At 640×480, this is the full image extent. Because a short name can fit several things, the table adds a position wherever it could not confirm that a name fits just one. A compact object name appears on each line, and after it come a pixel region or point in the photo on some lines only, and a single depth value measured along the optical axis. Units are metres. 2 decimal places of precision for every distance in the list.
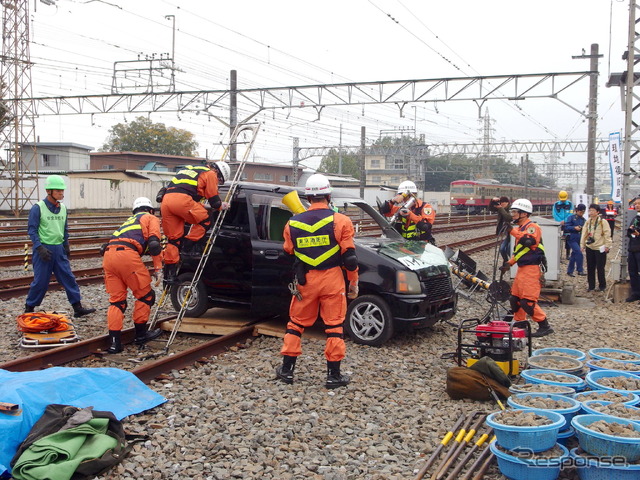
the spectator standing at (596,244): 12.34
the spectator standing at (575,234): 14.88
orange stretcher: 6.89
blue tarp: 4.03
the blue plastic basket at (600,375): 5.08
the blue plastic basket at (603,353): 5.93
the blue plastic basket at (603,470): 3.63
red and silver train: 52.28
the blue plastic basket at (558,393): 4.82
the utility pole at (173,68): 27.56
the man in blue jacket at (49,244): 8.10
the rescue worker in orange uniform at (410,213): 10.27
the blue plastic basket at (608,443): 3.66
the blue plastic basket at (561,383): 5.07
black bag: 3.88
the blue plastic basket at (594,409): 4.16
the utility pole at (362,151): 42.06
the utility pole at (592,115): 21.77
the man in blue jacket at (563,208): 16.59
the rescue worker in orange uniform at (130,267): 6.70
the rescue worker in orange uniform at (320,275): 5.77
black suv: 7.03
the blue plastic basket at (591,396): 4.54
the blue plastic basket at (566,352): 6.06
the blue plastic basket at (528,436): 3.88
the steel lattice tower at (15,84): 29.73
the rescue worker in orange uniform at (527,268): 7.98
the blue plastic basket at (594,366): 5.52
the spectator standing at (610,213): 15.35
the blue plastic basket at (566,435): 4.20
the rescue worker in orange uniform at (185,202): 7.15
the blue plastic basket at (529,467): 3.78
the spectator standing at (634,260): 10.80
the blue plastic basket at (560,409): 4.32
